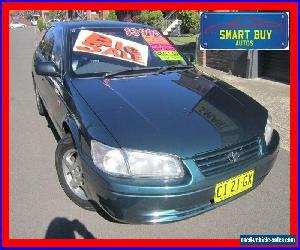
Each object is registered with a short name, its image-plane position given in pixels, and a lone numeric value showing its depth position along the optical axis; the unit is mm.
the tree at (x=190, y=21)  21734
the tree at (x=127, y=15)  26406
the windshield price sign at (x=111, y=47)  3855
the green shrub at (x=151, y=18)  26344
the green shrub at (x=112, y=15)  29156
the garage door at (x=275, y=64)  8828
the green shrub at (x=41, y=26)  44859
